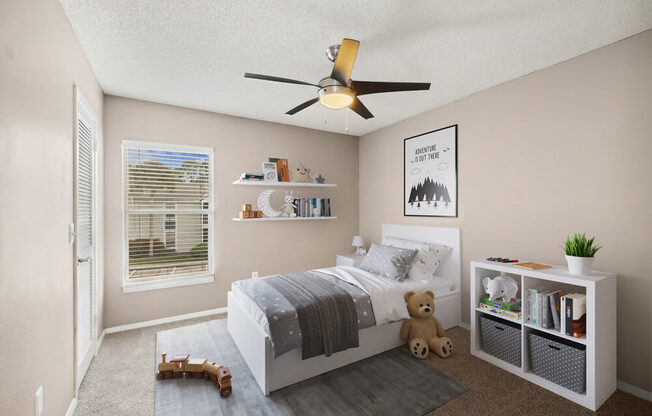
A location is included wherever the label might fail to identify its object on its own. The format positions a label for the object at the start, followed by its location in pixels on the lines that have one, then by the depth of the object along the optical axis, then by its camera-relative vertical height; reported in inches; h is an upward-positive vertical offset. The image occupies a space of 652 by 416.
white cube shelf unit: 77.3 -35.6
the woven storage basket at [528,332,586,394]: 79.6 -44.1
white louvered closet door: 87.0 -8.7
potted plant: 82.7 -14.0
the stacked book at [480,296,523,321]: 95.7 -34.2
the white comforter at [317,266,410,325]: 103.2 -32.3
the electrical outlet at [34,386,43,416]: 56.2 -37.9
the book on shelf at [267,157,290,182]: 162.2 +21.2
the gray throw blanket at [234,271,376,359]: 85.4 -33.3
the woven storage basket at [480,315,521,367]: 94.3 -44.3
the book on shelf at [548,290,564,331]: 85.8 -29.7
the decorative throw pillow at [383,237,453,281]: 126.5 -23.5
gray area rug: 78.0 -53.7
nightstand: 165.0 -30.5
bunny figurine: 162.4 +0.1
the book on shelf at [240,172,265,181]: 146.2 +15.5
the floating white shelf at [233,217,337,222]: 148.4 -6.2
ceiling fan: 75.8 +33.3
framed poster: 134.6 +16.3
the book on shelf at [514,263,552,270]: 92.7 -19.2
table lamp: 178.9 -22.9
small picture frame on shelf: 157.8 +19.1
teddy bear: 104.2 -45.7
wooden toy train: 90.7 -50.0
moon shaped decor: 157.2 +2.2
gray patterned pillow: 122.6 -23.9
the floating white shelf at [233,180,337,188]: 148.6 +12.6
